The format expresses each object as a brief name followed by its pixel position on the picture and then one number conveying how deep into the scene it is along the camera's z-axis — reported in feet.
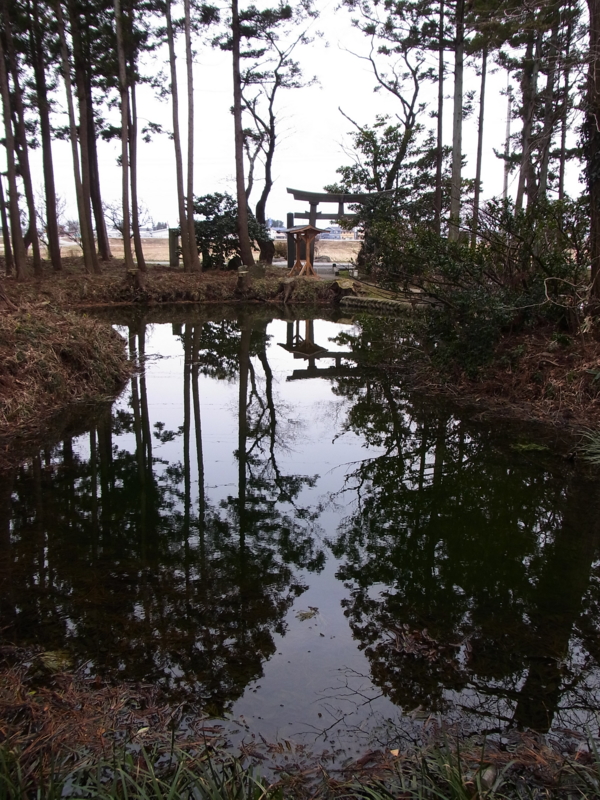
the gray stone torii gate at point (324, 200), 76.69
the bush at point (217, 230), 78.48
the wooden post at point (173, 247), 78.82
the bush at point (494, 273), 26.11
